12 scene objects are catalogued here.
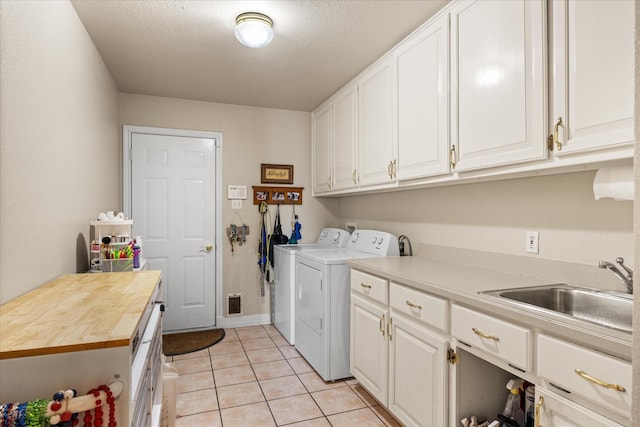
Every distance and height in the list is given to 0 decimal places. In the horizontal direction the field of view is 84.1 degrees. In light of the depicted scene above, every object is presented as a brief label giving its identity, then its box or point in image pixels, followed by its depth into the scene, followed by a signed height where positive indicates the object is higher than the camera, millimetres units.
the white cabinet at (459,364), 1028 -580
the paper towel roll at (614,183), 1247 +120
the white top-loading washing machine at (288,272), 3287 -567
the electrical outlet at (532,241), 1826 -136
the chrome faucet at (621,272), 1334 -216
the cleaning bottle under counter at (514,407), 1486 -835
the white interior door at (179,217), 3500 -33
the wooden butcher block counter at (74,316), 875 -316
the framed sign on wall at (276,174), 3914 +452
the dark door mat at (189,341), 3180 -1218
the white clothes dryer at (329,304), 2580 -681
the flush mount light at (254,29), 2082 +1109
